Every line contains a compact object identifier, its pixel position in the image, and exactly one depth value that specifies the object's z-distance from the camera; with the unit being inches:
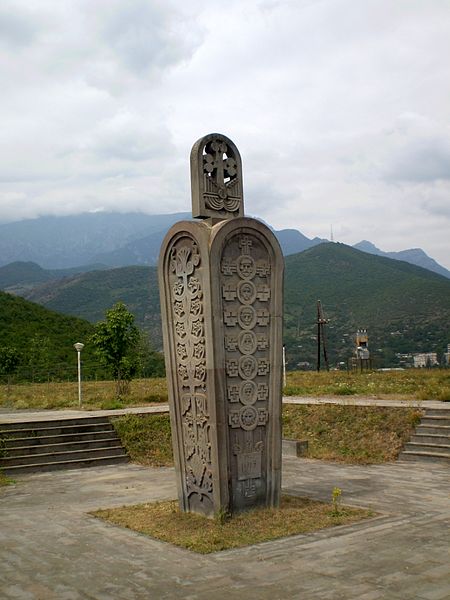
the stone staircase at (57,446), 525.3
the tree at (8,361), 1052.5
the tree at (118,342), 879.7
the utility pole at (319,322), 1350.9
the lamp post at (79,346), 775.1
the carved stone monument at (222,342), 324.5
